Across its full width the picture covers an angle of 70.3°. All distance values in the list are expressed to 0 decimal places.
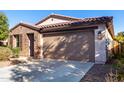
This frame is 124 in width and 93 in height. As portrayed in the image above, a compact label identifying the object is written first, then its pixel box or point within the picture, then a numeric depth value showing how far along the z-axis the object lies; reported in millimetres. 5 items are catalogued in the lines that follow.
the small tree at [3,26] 6276
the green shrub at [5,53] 5832
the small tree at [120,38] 7896
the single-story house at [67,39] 5979
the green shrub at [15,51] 6036
